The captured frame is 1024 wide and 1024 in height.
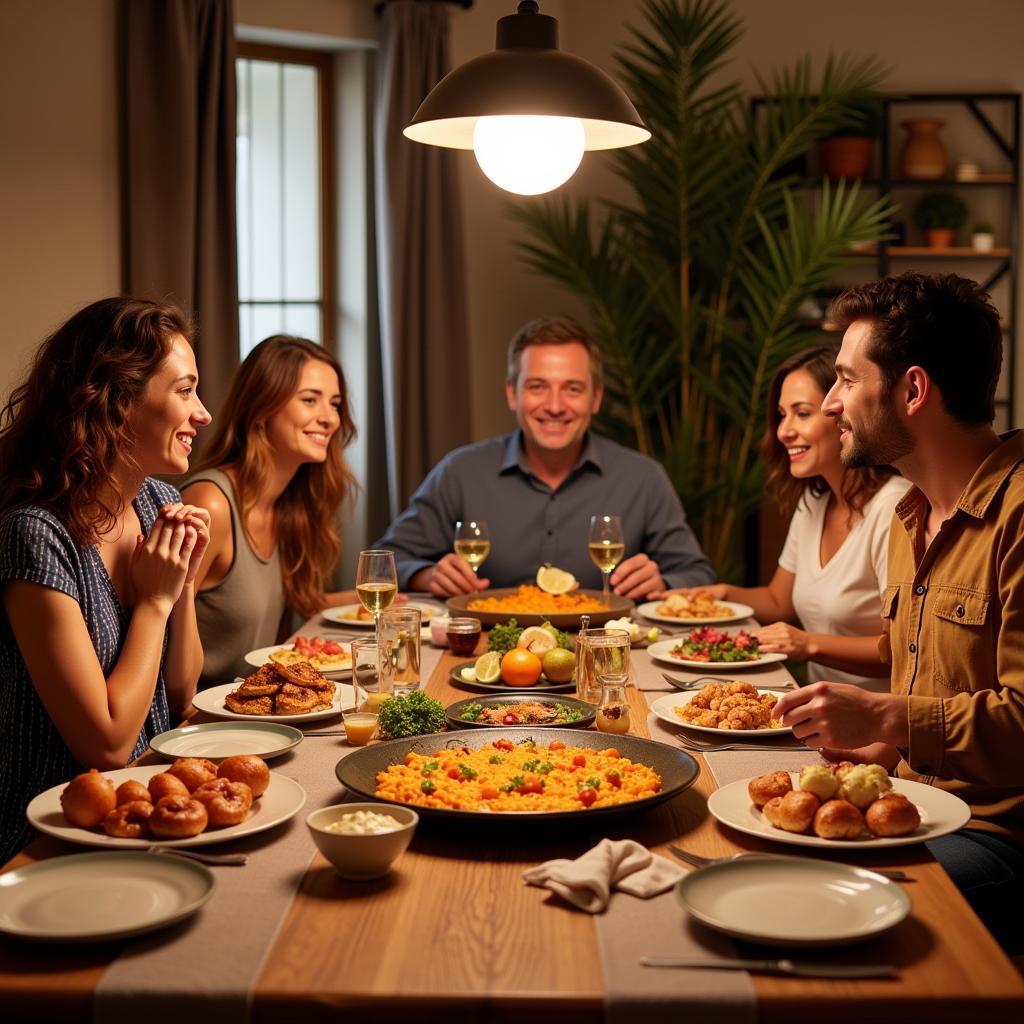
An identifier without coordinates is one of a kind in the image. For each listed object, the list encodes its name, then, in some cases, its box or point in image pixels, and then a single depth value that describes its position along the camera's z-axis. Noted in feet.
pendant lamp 6.94
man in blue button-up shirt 12.31
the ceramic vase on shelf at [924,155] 18.70
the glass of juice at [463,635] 8.61
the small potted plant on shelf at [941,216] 18.76
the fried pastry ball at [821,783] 4.95
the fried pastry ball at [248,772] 5.17
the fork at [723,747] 6.24
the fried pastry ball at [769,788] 5.10
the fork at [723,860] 4.47
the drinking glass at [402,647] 6.84
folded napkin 4.29
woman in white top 9.60
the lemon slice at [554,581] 10.07
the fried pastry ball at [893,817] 4.77
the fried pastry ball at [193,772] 5.08
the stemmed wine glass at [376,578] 7.64
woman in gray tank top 9.61
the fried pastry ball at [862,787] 4.92
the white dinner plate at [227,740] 6.03
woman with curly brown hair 6.19
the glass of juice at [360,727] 6.32
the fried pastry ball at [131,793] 4.91
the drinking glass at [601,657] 6.62
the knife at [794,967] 3.76
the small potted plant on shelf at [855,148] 18.28
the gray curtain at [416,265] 15.93
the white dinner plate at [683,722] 6.43
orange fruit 7.64
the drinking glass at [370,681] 6.67
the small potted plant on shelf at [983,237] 18.85
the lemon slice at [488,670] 7.72
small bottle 6.35
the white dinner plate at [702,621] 9.71
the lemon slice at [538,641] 8.04
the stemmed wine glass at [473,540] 10.12
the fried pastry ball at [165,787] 4.90
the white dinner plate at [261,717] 6.71
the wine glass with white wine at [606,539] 9.56
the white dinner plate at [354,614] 9.63
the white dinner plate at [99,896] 3.95
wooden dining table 3.64
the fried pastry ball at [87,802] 4.83
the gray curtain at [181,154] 14.33
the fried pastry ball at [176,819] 4.75
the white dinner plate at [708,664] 8.13
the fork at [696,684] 7.53
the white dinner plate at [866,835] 4.74
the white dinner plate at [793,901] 3.91
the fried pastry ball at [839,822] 4.79
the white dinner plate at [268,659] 7.79
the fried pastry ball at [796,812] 4.86
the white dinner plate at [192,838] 4.72
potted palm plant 16.07
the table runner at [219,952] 3.68
